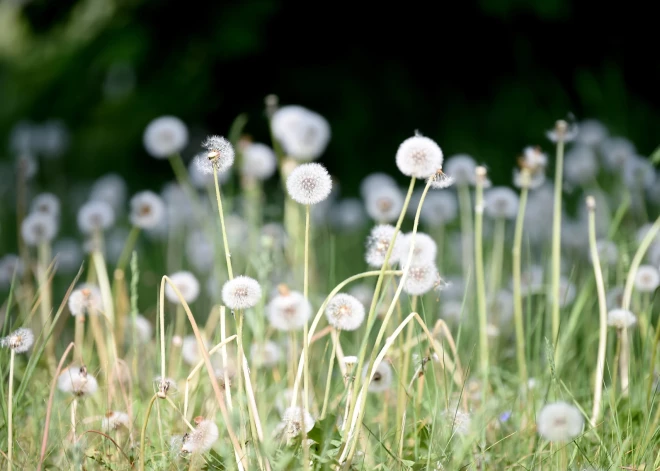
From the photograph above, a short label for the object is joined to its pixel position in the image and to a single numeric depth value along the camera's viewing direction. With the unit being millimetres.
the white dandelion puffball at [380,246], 2528
